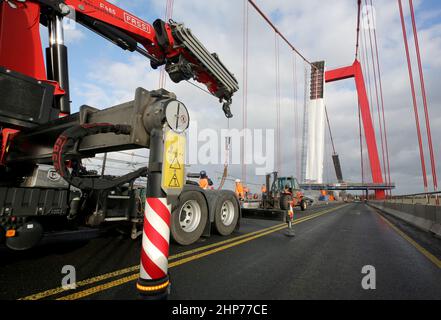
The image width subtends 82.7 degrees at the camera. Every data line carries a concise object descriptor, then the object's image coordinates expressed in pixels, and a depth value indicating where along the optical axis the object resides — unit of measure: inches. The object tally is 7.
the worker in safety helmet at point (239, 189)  563.2
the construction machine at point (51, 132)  90.9
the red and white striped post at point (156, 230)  72.7
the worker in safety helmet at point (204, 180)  325.4
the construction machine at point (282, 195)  497.7
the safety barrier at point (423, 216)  264.7
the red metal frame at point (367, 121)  2097.7
